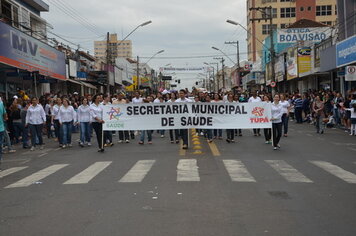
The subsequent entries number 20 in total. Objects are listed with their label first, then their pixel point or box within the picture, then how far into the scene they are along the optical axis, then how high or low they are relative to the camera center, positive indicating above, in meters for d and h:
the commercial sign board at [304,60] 35.93 +3.32
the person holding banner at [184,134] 14.06 -0.93
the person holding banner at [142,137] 15.78 -1.11
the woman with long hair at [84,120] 15.93 -0.44
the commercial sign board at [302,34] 53.06 +8.03
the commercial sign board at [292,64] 38.28 +3.35
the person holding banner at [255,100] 17.88 +0.10
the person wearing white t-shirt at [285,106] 16.31 -0.18
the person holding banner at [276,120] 13.83 -0.59
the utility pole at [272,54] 36.66 +3.95
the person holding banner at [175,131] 15.63 -0.94
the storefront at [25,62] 22.95 +2.89
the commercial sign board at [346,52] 24.67 +2.77
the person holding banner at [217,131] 16.87 -1.05
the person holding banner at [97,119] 14.45 -0.36
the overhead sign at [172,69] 77.25 +6.36
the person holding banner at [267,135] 15.35 -1.14
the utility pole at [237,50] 65.20 +7.90
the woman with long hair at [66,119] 15.95 -0.37
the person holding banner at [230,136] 15.68 -1.15
